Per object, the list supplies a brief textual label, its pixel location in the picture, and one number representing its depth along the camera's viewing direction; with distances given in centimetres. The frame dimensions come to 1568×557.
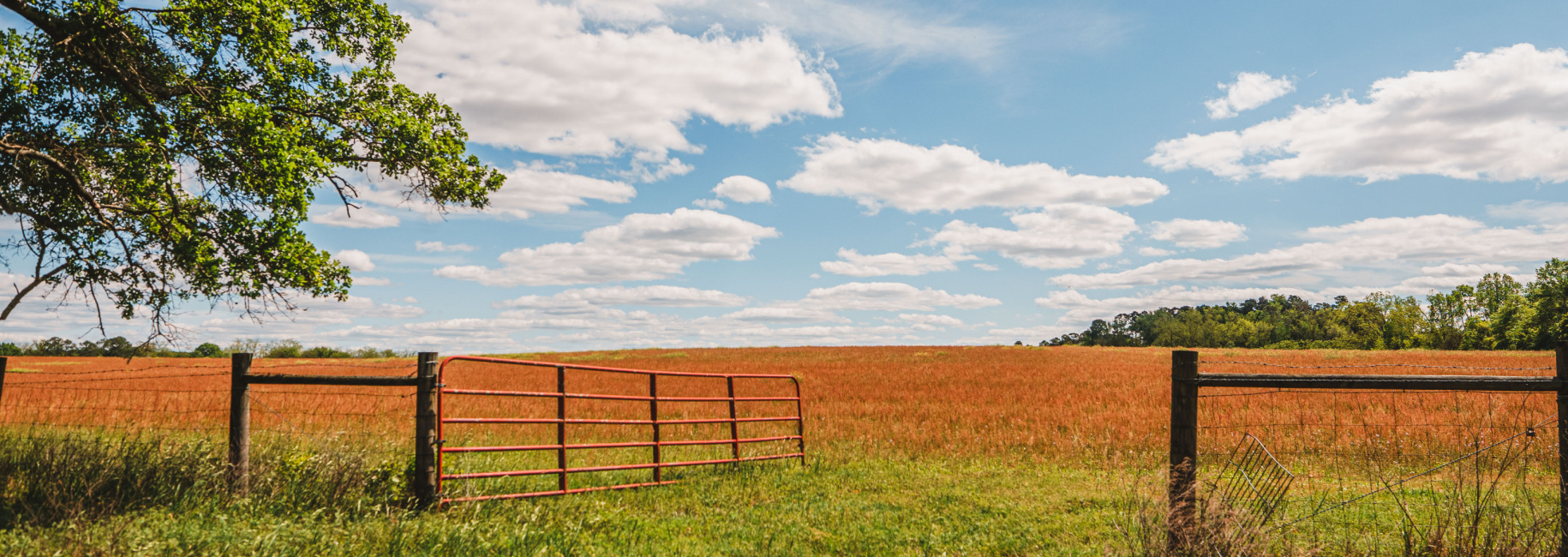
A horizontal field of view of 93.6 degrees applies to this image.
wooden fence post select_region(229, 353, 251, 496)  746
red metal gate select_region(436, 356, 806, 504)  778
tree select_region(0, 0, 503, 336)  966
